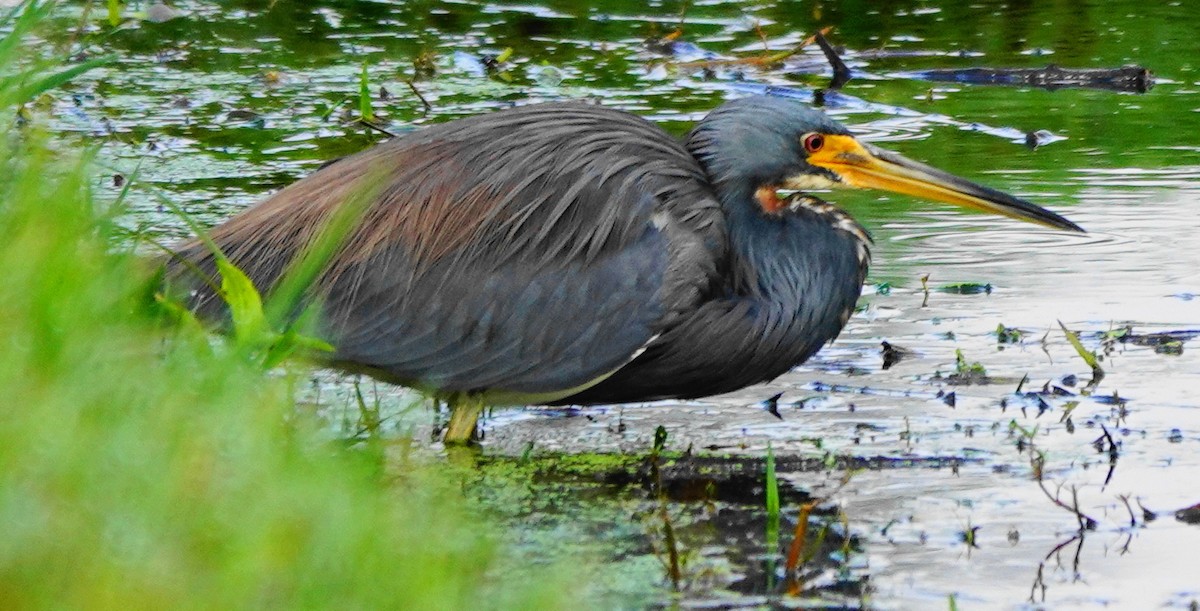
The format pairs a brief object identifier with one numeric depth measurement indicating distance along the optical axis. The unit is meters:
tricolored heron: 10.55
